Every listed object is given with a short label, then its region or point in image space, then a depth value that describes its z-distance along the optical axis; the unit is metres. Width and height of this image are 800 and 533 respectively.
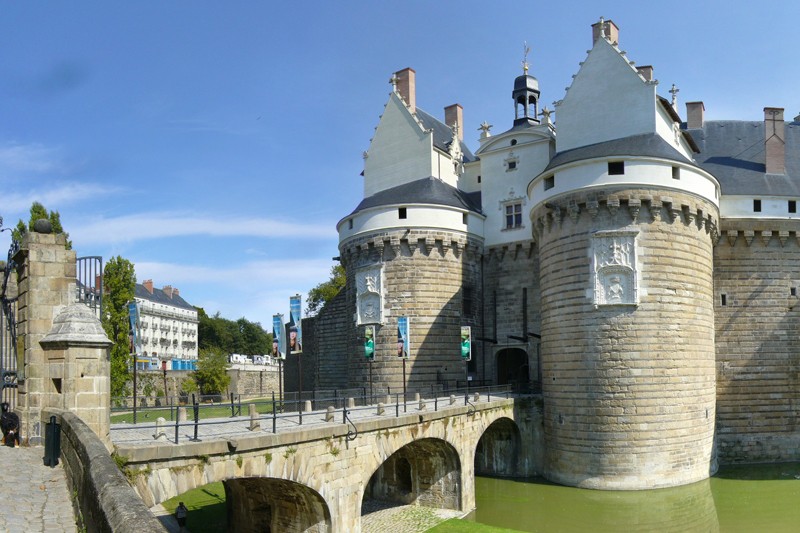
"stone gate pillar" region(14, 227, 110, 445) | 10.16
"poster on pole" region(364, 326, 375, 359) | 30.11
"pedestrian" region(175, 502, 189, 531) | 19.92
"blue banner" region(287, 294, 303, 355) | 24.48
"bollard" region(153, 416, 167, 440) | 12.74
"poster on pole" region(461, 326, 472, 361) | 28.52
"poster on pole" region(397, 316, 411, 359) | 27.39
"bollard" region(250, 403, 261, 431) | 14.83
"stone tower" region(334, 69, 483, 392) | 30.64
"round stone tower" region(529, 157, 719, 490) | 24.61
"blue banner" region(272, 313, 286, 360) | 23.81
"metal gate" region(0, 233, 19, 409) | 13.70
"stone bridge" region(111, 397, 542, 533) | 12.36
